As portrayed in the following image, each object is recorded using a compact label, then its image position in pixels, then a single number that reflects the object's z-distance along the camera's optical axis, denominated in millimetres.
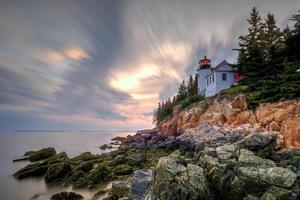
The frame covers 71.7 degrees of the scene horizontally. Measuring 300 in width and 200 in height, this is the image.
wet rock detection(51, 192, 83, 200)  13858
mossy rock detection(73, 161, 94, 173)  20553
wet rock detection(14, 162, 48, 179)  21531
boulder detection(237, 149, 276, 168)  9508
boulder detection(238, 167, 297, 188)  8336
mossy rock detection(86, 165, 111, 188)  17445
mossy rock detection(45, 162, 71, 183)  19562
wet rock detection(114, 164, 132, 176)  19734
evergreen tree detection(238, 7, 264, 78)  29562
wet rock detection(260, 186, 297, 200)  7805
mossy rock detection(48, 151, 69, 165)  24061
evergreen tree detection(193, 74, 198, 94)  60156
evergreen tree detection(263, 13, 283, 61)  30947
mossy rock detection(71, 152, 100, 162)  27034
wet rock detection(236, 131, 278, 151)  14398
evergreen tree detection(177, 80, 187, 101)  62600
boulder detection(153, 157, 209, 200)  8922
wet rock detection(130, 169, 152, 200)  11859
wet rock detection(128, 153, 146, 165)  22534
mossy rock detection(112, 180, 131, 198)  13562
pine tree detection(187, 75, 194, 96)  61312
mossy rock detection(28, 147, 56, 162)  33394
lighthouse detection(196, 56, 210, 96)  46250
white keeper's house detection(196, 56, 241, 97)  37750
